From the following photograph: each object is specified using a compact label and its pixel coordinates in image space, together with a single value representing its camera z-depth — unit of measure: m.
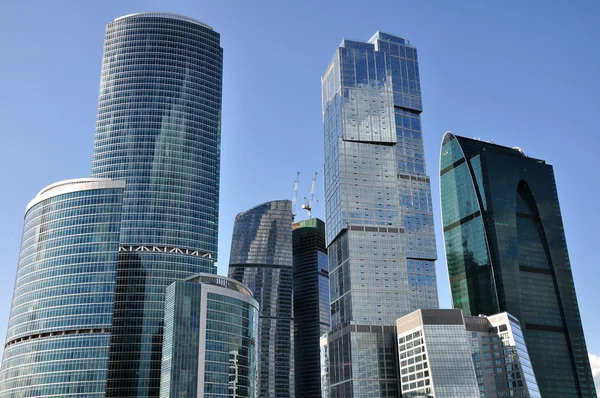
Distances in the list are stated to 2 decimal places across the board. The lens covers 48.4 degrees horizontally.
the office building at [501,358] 182.38
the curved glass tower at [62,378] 195.62
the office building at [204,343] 178.38
